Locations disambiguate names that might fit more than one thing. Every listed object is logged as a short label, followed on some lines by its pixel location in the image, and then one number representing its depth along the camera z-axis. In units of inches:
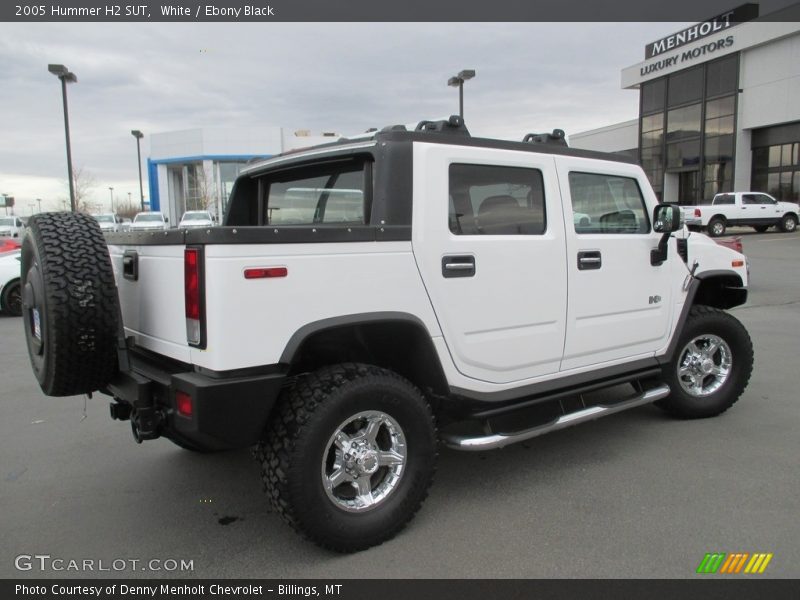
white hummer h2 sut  104.0
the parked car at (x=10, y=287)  400.8
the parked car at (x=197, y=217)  1228.5
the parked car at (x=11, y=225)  1298.0
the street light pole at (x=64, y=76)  832.3
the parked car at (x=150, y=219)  1272.1
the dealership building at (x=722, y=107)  1248.2
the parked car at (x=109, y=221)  1396.0
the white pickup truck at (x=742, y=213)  1024.2
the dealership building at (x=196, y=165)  1736.0
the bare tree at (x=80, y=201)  1717.8
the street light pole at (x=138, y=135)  1511.3
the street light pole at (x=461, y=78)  735.7
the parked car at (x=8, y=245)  468.6
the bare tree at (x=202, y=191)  1679.4
